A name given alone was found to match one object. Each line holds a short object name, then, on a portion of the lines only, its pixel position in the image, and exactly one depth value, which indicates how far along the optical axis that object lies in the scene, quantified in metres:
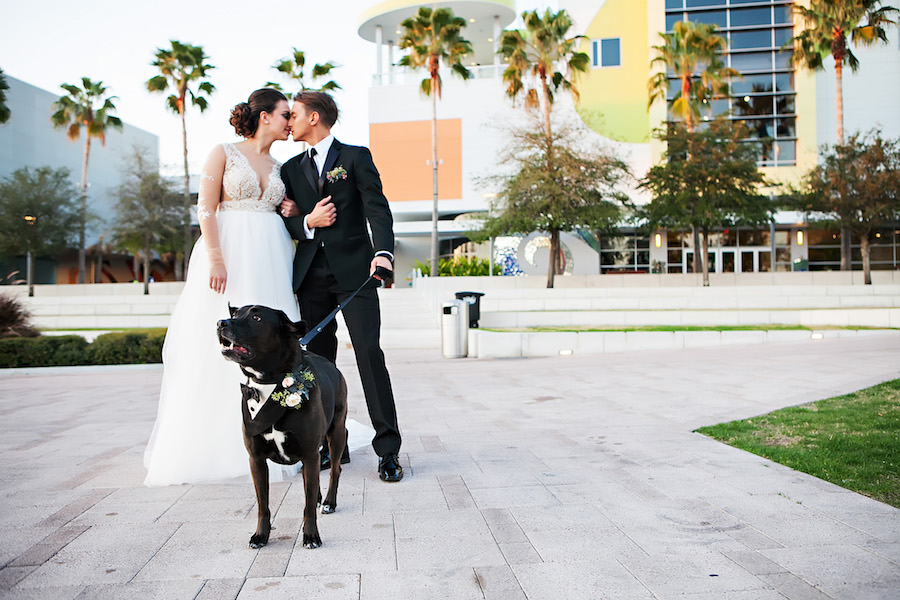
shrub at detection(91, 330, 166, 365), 13.65
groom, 4.23
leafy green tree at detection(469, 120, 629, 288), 26.53
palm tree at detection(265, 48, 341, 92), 32.94
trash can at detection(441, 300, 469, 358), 14.60
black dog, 2.83
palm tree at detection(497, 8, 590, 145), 29.62
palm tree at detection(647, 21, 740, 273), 31.33
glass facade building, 39.69
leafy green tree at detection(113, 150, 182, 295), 33.94
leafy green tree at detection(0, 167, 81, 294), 31.88
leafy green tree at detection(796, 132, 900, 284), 26.59
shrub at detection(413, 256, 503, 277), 31.02
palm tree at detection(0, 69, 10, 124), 22.83
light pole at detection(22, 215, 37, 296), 32.03
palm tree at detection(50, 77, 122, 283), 37.41
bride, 4.15
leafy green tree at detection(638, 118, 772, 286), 27.00
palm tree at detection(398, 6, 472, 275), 30.09
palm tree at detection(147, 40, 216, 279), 32.91
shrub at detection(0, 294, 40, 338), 14.34
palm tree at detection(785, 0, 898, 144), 28.94
